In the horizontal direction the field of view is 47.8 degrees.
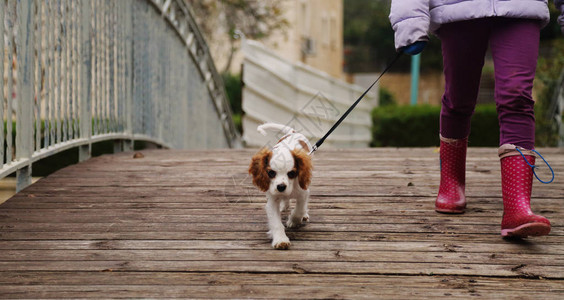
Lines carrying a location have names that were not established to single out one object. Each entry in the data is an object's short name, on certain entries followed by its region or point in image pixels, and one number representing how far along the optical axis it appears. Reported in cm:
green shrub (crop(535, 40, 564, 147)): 861
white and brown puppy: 262
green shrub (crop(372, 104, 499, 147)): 1409
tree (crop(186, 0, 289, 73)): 1548
